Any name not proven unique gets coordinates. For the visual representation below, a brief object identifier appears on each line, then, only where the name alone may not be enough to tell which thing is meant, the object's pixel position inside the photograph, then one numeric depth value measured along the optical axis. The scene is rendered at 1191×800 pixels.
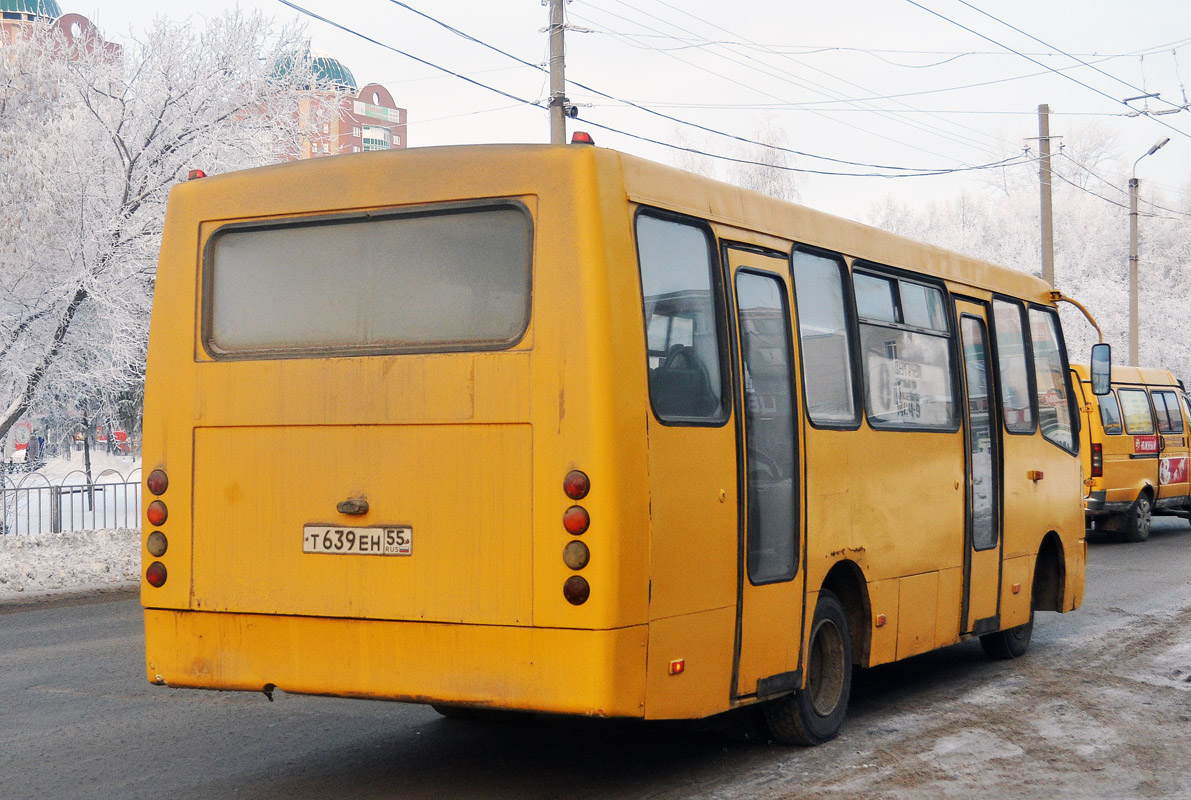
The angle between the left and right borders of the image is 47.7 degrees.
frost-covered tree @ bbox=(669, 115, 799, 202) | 50.09
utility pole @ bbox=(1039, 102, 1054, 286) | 28.27
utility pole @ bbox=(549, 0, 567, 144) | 19.14
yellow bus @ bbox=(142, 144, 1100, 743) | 5.31
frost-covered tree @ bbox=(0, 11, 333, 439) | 19.20
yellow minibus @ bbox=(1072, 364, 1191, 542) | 19.39
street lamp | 37.12
